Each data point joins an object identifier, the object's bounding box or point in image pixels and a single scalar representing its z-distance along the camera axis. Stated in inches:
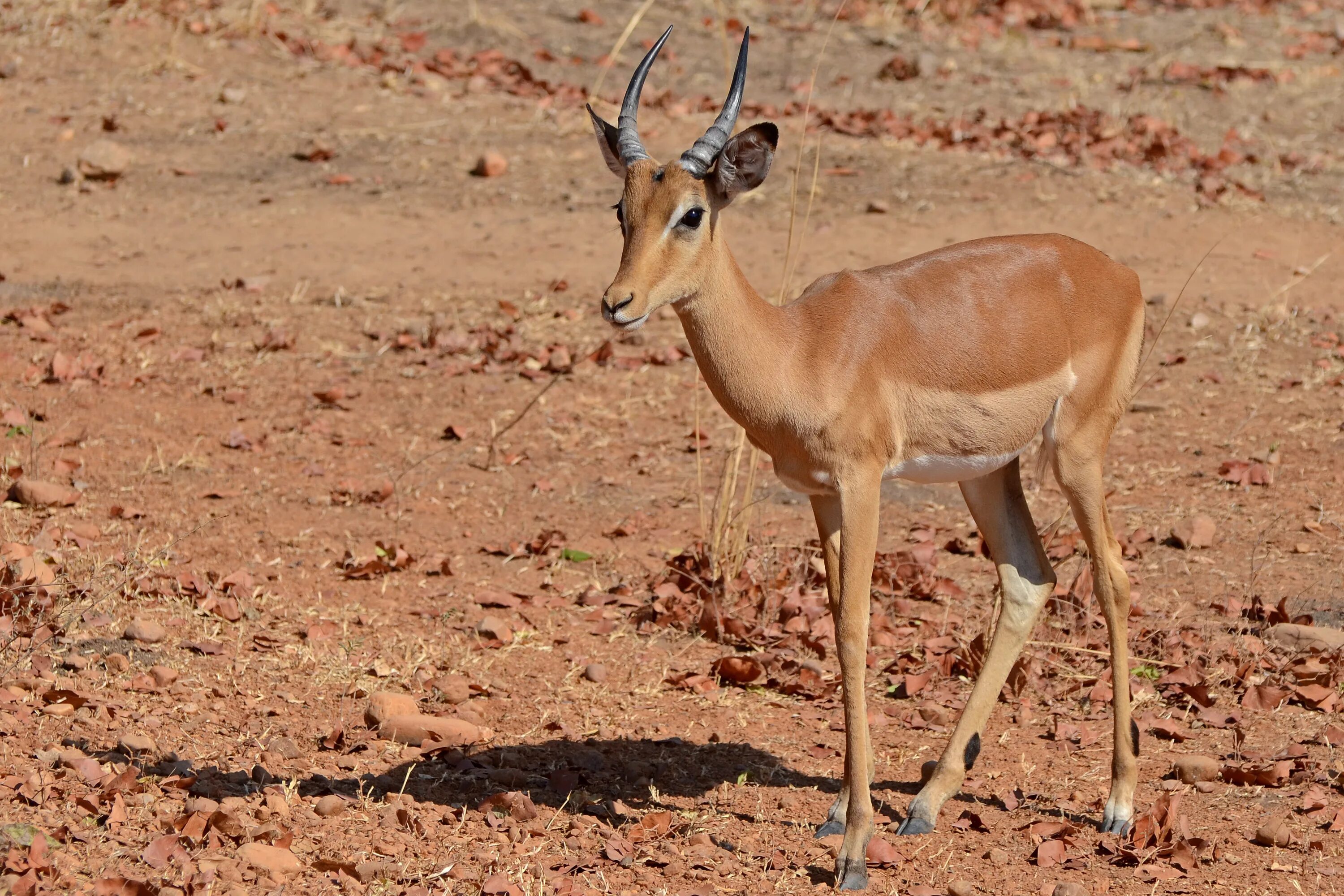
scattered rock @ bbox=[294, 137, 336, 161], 943.0
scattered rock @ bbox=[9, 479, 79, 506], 531.2
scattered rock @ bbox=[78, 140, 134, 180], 903.7
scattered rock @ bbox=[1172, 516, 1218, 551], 544.7
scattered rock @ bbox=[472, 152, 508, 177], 925.2
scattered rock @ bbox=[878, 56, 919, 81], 1146.0
